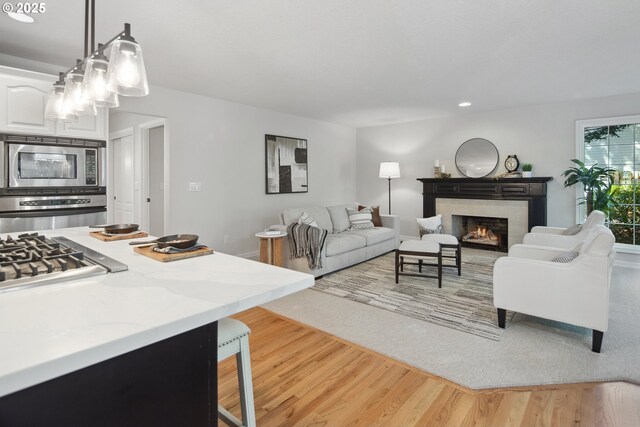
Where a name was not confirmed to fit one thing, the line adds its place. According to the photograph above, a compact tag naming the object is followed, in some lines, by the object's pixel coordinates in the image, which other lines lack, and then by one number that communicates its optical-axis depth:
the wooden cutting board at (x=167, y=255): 1.39
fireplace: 5.15
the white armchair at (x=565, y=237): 3.35
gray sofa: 4.19
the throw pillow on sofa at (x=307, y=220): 4.17
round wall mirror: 5.65
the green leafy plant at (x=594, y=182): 4.51
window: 4.67
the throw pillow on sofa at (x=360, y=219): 5.32
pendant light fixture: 1.34
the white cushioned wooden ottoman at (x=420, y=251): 3.72
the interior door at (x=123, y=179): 5.50
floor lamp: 6.26
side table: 4.02
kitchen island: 0.66
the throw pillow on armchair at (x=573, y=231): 3.71
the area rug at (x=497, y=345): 2.07
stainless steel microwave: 2.74
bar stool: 1.29
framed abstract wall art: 5.48
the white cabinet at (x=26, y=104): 2.66
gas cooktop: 1.02
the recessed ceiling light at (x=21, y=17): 2.36
